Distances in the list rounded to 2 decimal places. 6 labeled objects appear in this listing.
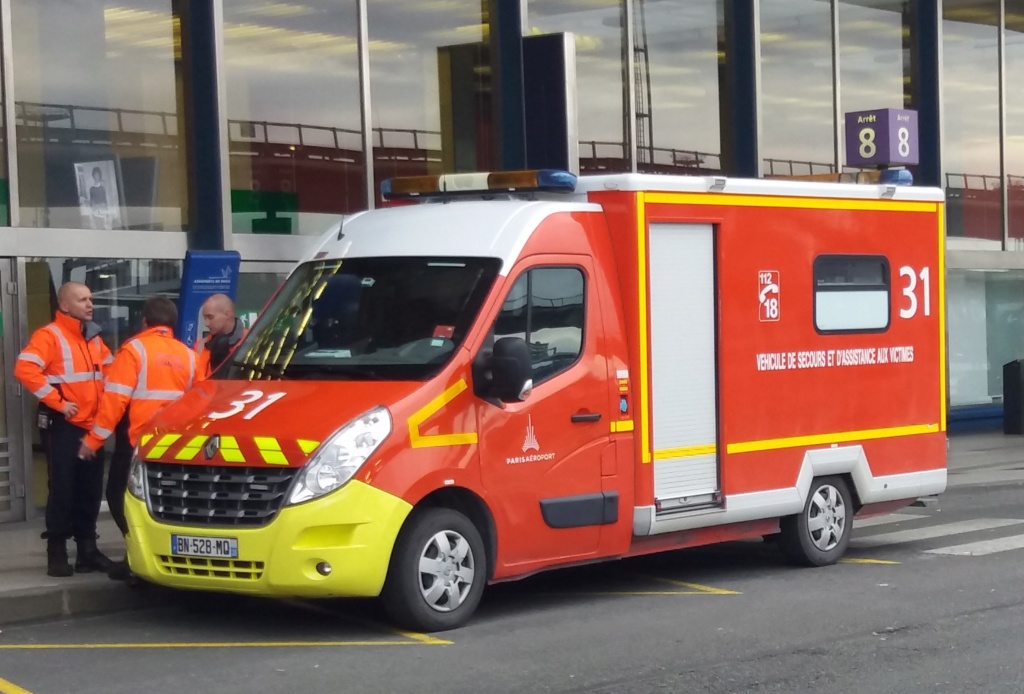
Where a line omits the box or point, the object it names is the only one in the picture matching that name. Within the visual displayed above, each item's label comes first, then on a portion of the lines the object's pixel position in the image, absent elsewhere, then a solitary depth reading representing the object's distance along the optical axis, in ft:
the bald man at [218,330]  33.73
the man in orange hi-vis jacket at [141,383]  31.22
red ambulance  26.71
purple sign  63.05
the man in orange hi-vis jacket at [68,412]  32.19
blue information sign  43.78
